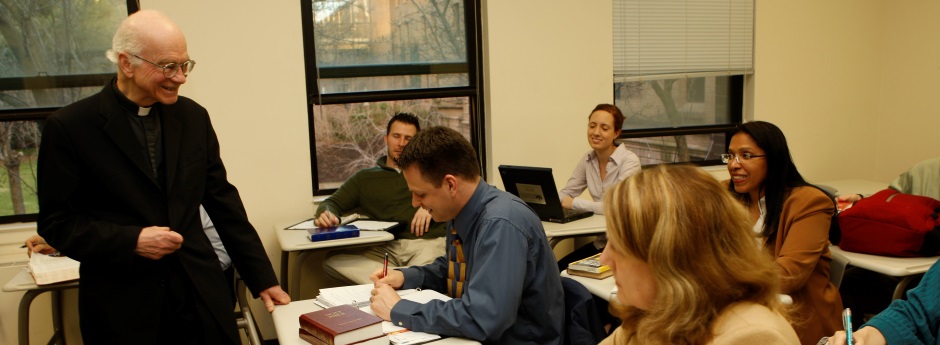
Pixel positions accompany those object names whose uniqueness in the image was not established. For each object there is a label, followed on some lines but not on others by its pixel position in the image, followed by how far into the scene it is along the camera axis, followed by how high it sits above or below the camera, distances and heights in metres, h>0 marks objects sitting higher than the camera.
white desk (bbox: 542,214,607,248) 3.73 -0.83
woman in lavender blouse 4.16 -0.56
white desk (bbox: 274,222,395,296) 3.52 -0.80
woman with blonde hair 1.25 -0.34
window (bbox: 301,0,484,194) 4.35 +0.01
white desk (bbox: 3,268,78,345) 2.95 -0.82
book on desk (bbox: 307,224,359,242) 3.54 -0.76
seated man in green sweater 3.79 -0.75
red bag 3.05 -0.71
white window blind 4.78 +0.16
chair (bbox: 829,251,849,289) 2.90 -0.84
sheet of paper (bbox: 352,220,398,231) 3.82 -0.79
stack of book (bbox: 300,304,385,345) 1.86 -0.64
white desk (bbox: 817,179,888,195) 4.68 -0.86
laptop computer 3.83 -0.65
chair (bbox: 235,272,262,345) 2.56 -0.89
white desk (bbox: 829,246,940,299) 2.93 -0.85
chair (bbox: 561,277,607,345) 2.09 -0.72
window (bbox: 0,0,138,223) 3.85 +0.09
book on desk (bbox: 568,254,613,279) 2.73 -0.76
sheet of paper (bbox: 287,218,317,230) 3.85 -0.78
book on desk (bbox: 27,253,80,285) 2.93 -0.73
